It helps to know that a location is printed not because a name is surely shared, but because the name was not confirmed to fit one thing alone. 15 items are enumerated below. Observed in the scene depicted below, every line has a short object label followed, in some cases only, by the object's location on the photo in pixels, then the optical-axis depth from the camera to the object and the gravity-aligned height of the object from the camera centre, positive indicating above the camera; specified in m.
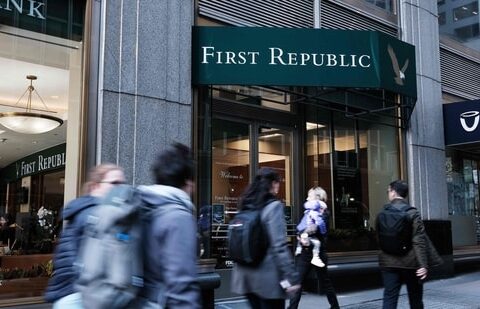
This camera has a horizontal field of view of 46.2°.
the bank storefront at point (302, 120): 8.61 +1.61
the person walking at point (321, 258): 7.05 -0.67
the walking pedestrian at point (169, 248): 2.70 -0.19
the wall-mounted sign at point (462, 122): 11.85 +1.84
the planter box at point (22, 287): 6.62 -0.93
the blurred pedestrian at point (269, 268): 4.09 -0.45
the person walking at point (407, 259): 5.50 -0.51
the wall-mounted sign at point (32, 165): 8.19 +0.68
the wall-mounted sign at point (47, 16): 6.93 +2.46
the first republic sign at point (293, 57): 8.46 +2.36
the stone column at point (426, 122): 11.88 +1.84
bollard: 5.77 -0.80
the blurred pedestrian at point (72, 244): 3.25 -0.20
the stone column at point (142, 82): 7.41 +1.75
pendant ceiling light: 8.15 +1.32
